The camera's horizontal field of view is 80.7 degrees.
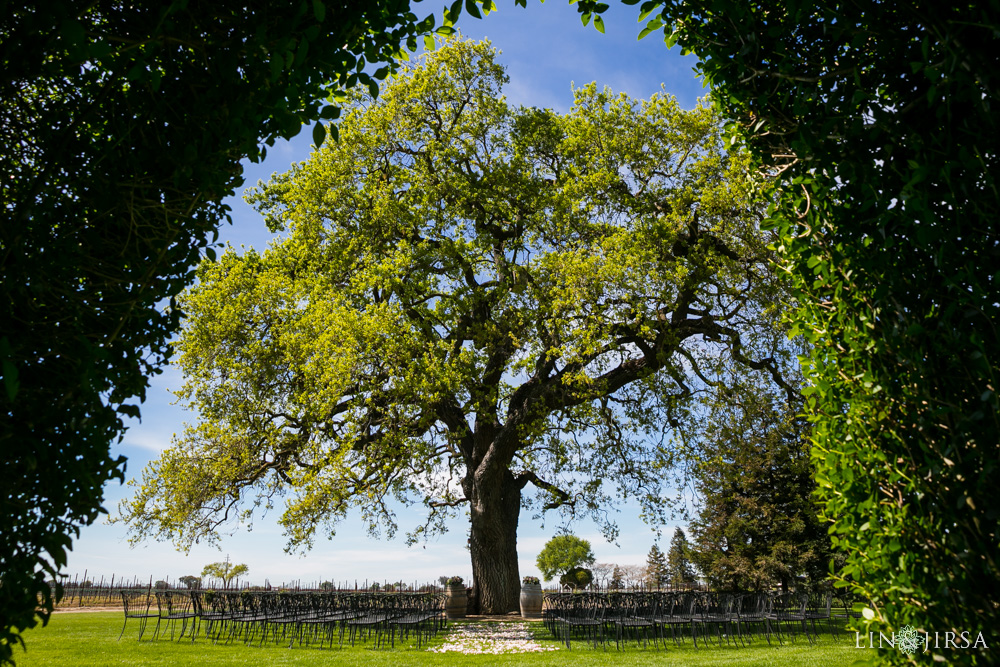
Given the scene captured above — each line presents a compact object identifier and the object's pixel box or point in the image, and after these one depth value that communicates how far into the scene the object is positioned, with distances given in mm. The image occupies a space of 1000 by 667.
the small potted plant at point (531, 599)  16000
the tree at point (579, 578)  43969
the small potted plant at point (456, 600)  16109
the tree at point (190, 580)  32469
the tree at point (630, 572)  35806
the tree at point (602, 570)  47816
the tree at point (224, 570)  41441
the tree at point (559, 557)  59750
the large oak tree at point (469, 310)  12547
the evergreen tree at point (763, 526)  20219
